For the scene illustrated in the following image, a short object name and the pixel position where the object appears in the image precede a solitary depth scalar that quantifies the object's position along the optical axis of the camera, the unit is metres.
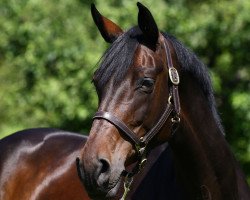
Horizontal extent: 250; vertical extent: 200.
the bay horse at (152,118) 6.66
